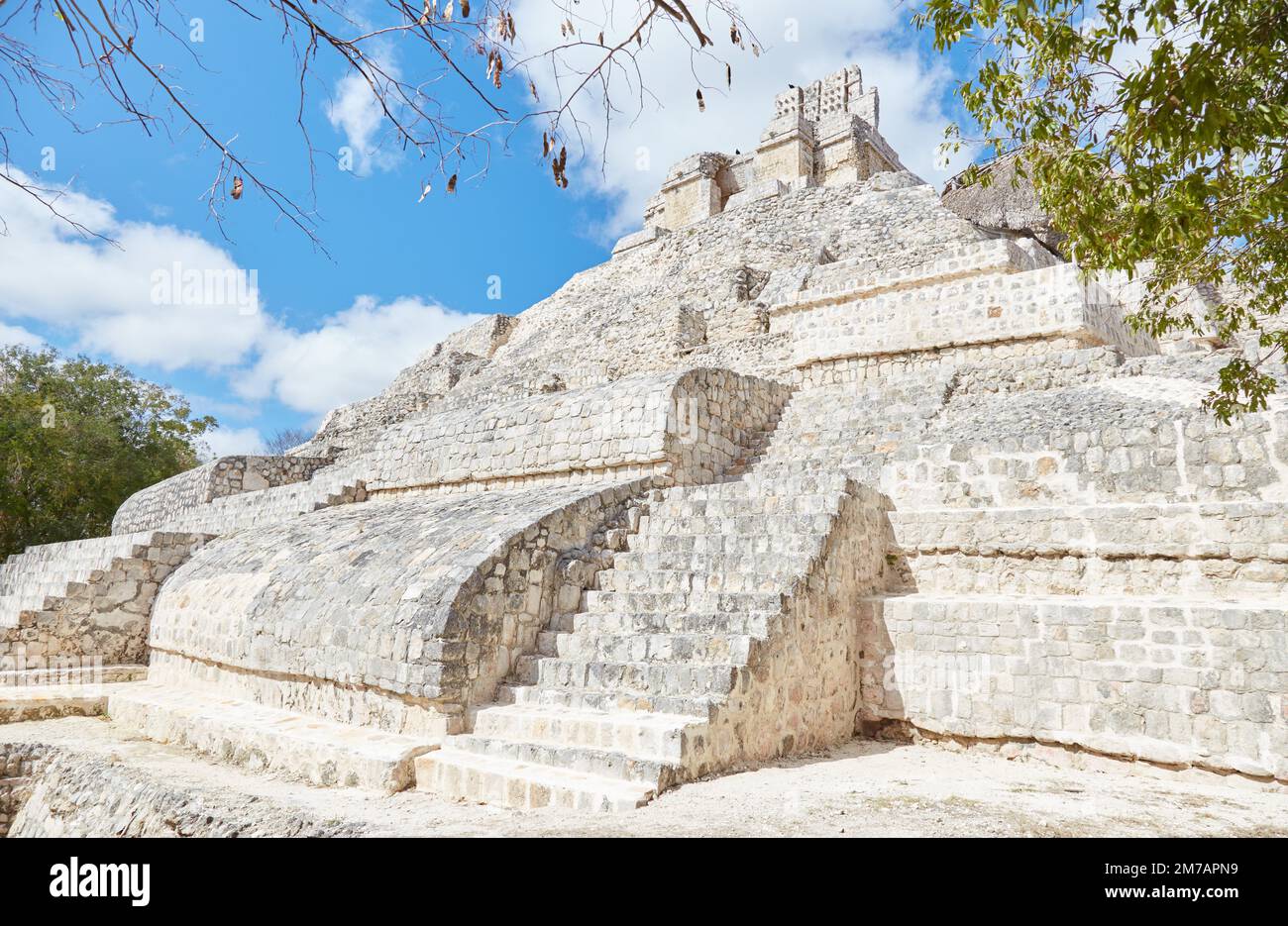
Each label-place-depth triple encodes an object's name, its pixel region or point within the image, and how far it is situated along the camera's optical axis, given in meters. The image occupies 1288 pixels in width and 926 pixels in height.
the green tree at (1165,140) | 3.17
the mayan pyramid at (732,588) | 4.95
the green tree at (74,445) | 16.22
